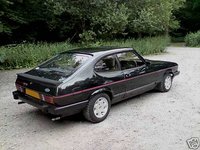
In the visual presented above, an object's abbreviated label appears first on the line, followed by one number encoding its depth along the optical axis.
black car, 4.29
